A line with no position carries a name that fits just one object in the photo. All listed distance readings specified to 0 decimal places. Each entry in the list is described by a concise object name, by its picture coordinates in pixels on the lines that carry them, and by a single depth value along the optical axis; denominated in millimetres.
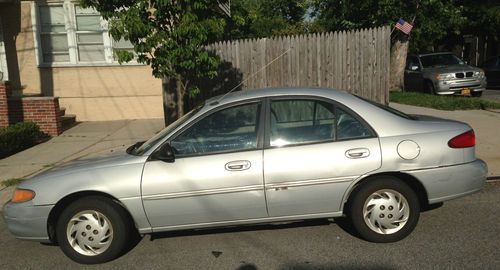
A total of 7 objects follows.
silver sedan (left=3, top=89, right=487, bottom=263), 4191
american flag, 12336
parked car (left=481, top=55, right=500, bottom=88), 20370
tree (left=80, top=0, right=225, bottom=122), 6637
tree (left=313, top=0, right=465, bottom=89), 17594
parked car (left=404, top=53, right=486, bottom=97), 15250
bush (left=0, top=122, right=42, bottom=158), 9312
